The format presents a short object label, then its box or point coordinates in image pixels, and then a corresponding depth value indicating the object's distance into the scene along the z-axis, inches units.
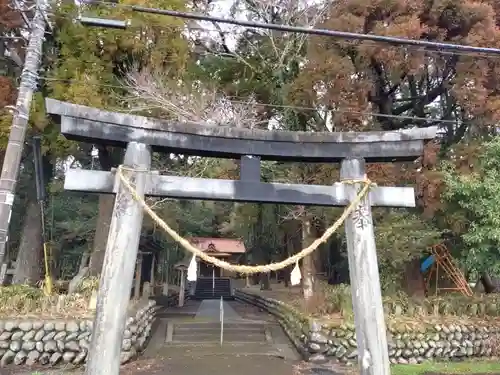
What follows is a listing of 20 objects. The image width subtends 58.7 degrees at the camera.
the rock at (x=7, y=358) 376.8
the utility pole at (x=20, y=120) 263.8
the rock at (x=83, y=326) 389.4
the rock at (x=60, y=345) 384.2
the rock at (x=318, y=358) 421.1
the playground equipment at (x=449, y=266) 562.6
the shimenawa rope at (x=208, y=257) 201.0
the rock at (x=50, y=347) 384.2
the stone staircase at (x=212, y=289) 1197.8
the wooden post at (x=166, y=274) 858.1
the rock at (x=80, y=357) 384.8
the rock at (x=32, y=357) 381.7
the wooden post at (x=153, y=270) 877.2
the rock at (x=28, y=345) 382.9
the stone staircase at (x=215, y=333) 521.5
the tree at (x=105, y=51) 518.0
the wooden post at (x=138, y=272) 646.4
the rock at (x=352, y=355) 424.2
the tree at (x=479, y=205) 403.2
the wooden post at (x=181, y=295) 888.9
